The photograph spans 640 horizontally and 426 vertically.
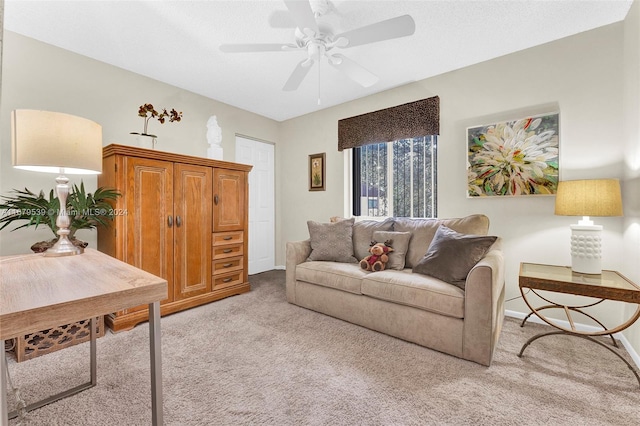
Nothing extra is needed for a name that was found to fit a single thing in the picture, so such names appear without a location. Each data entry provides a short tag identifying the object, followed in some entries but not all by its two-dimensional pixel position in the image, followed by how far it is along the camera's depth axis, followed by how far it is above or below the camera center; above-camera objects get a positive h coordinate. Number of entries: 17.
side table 1.69 -0.45
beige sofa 1.92 -0.64
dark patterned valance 3.20 +1.05
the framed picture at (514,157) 2.57 +0.51
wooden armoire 2.48 -0.11
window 3.35 +0.41
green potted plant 2.13 +0.01
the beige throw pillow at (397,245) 2.66 -0.31
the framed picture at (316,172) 4.23 +0.59
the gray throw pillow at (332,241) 3.02 -0.31
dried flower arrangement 2.72 +0.94
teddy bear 2.61 -0.43
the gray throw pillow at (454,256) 2.15 -0.34
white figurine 3.35 +0.86
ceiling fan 1.76 +1.16
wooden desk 0.79 -0.26
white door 4.42 +0.16
